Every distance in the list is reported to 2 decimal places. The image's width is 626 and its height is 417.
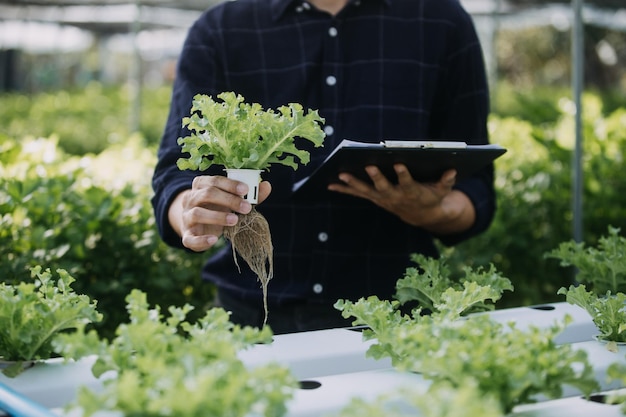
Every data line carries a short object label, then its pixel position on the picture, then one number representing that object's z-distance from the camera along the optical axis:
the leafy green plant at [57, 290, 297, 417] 1.20
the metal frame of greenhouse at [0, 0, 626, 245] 13.02
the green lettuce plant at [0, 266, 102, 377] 1.69
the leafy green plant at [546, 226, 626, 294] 2.25
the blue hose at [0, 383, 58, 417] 1.42
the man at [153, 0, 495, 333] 2.58
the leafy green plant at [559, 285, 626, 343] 1.90
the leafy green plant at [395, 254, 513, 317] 2.05
